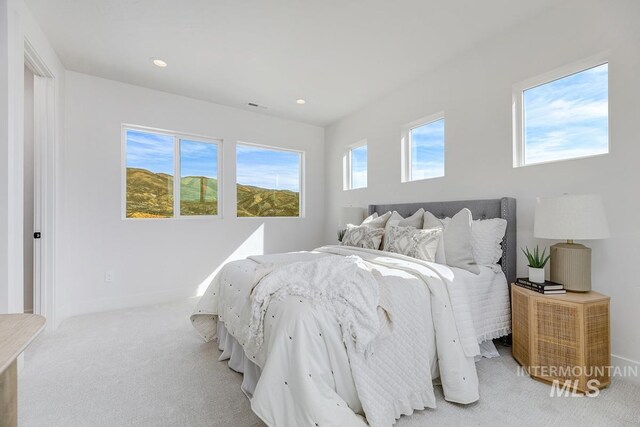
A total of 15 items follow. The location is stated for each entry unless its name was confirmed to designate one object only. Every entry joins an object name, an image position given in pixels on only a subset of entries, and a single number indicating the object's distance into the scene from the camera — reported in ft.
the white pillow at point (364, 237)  9.59
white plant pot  6.58
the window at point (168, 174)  11.82
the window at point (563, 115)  6.79
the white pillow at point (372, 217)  11.13
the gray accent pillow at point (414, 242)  7.64
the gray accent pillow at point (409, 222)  9.13
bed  4.25
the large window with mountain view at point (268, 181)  14.37
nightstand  5.71
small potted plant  6.59
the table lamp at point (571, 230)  5.80
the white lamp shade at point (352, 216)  13.15
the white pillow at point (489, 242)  7.71
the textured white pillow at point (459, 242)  7.45
